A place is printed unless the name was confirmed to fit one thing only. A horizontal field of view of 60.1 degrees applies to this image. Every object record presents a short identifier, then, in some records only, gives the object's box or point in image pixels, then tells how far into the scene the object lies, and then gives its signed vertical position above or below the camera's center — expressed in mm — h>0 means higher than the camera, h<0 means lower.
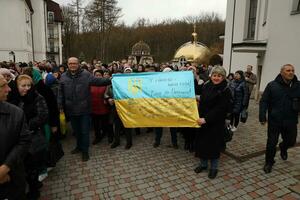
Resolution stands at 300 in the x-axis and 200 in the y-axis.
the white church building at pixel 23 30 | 34906 +5345
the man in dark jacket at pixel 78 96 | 5312 -599
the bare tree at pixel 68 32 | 44262 +6359
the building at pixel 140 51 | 39331 +2824
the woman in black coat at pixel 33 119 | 3887 -829
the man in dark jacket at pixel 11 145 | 2465 -781
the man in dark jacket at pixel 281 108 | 4754 -657
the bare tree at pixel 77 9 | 39812 +8880
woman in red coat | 6508 -1069
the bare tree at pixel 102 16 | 31969 +6369
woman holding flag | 4531 -813
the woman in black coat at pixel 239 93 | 7504 -609
